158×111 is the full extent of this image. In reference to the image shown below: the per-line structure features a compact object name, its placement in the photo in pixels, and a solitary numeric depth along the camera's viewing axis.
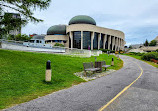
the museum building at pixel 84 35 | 64.31
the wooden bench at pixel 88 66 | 9.22
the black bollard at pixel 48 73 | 6.77
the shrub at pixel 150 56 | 30.56
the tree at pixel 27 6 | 10.34
